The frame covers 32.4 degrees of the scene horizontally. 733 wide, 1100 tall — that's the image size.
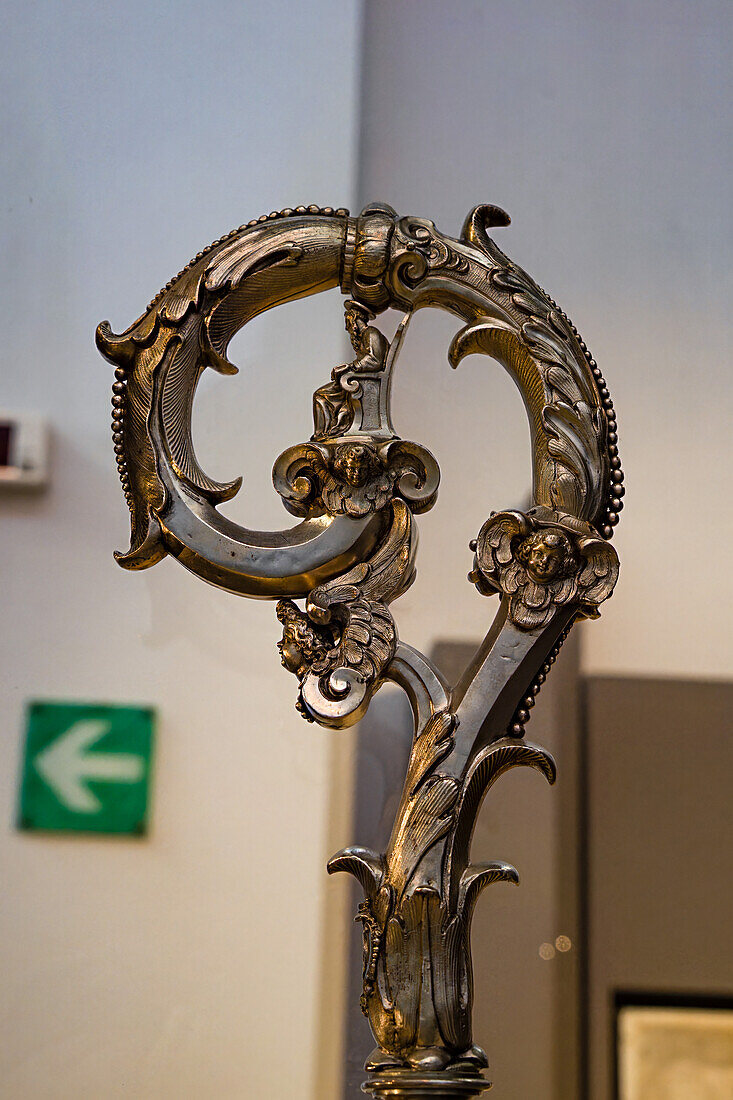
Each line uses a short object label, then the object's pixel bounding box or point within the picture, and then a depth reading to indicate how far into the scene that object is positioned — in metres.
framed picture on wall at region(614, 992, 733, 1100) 1.05
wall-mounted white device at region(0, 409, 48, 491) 1.10
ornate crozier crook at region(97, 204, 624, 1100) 0.66
